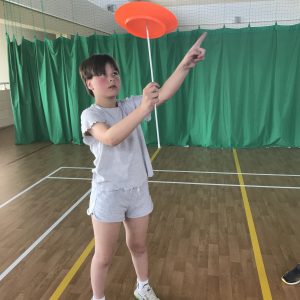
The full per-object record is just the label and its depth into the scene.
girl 1.51
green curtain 6.05
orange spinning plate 1.44
